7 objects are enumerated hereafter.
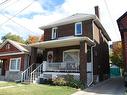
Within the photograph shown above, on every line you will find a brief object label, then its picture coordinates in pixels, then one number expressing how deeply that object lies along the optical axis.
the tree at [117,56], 17.61
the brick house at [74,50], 9.07
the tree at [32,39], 26.03
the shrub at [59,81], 8.38
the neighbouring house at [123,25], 8.42
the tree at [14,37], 29.25
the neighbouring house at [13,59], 12.10
